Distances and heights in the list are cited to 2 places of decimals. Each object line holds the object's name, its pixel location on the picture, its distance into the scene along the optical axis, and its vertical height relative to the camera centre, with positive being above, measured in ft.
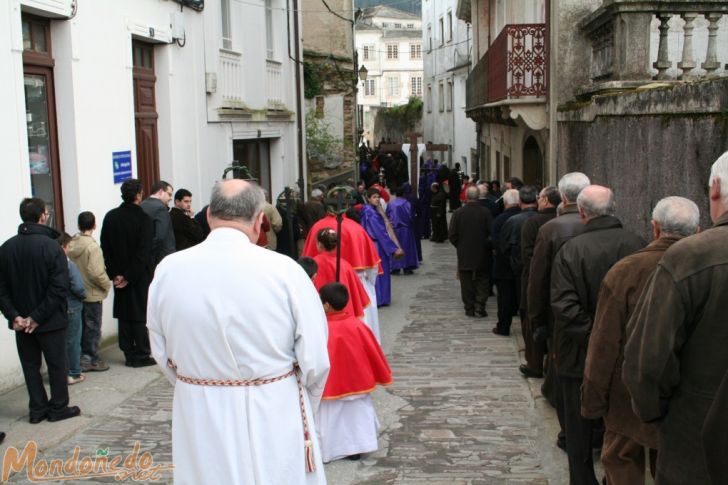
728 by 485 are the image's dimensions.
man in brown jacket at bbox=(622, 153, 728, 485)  10.44 -2.55
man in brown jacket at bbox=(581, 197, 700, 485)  14.25 -3.79
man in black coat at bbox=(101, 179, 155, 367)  28.48 -3.79
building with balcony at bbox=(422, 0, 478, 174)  116.57 +8.80
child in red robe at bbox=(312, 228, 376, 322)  24.16 -3.64
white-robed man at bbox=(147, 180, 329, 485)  12.26 -2.85
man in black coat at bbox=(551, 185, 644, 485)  17.60 -3.13
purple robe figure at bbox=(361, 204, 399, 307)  42.16 -4.72
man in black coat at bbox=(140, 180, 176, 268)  29.91 -2.52
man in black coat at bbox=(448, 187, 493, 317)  38.14 -4.77
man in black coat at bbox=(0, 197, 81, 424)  22.16 -3.74
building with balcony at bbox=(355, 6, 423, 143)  243.40 +21.35
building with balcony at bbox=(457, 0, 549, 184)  44.01 +2.92
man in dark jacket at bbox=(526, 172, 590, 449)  20.02 -2.91
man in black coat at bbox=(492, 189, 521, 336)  34.14 -5.36
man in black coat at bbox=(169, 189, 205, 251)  32.27 -2.92
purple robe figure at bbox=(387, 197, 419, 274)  51.44 -4.88
